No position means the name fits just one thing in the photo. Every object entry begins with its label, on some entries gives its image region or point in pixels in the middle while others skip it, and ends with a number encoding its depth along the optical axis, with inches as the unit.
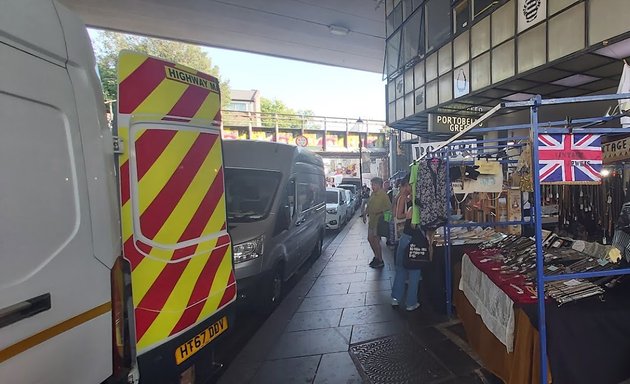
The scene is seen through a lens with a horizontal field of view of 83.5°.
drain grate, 136.1
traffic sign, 1204.0
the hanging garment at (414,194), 188.9
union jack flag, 99.4
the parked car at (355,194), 884.7
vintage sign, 148.7
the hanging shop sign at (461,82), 372.2
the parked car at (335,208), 562.6
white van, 55.7
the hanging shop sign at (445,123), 347.9
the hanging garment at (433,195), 183.9
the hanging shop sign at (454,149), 171.2
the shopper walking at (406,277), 200.2
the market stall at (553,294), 99.3
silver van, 188.1
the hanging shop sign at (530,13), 274.7
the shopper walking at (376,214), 314.5
